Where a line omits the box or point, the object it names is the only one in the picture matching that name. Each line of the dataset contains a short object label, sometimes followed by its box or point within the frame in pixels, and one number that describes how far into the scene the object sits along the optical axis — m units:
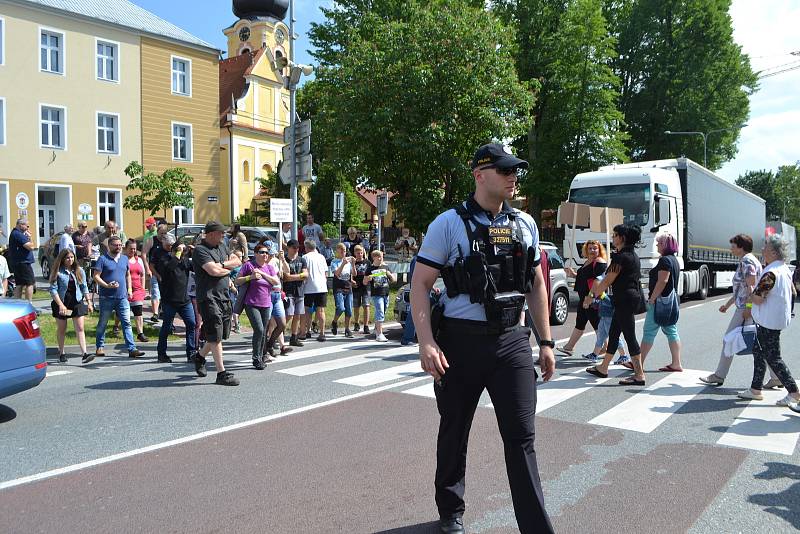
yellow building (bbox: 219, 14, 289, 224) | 48.19
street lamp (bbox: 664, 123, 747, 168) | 34.31
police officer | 3.25
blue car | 5.79
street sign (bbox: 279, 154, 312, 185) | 15.12
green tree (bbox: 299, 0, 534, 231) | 19.97
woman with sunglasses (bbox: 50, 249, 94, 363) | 9.24
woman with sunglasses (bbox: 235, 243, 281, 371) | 8.66
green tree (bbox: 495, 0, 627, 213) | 30.33
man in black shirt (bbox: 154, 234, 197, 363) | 9.38
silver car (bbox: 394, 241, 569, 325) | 13.71
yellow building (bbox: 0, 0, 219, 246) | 27.97
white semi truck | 15.99
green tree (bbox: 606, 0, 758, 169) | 34.69
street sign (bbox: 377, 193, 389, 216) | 19.39
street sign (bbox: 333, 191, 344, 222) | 23.02
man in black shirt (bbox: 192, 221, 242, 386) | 7.60
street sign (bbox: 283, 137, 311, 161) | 15.24
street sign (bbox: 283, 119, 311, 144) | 14.96
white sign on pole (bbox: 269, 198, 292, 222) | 14.02
